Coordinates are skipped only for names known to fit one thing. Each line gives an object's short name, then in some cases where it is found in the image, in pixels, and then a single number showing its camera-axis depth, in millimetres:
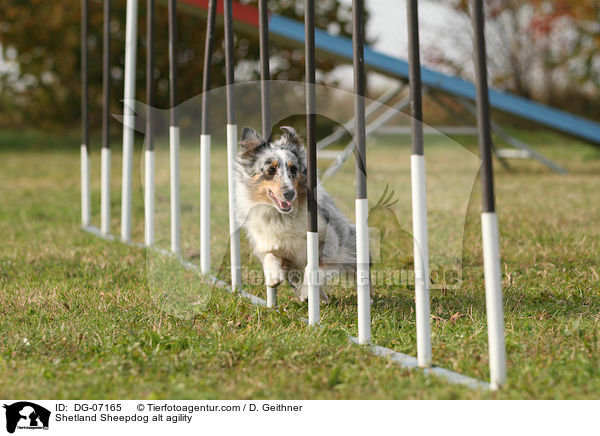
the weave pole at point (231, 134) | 7111
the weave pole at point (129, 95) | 10422
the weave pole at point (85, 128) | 11742
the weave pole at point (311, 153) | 5621
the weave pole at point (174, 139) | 8594
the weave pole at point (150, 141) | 9273
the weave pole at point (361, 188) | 5262
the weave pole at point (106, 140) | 10914
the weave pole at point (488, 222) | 4262
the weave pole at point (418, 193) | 4738
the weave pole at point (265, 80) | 6621
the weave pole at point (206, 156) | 7758
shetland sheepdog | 6387
